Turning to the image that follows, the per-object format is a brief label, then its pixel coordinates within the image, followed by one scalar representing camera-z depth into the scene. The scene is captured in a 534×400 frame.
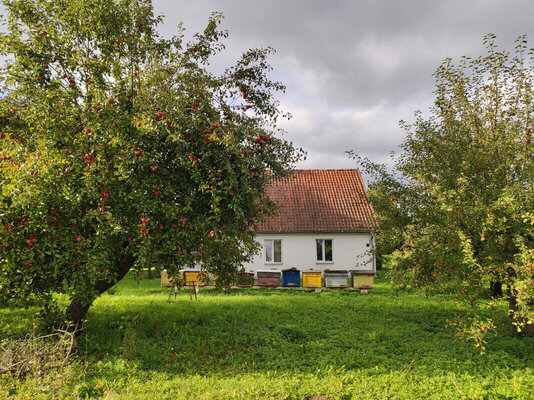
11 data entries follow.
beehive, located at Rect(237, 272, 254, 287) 20.02
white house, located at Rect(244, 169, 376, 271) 23.31
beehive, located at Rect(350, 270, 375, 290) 18.92
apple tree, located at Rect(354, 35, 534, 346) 8.42
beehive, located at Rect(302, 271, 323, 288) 19.41
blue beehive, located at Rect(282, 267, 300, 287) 19.88
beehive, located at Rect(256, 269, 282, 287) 19.78
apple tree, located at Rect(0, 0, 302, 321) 7.62
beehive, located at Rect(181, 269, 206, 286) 19.42
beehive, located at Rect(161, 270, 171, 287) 20.45
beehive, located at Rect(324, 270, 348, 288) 19.52
